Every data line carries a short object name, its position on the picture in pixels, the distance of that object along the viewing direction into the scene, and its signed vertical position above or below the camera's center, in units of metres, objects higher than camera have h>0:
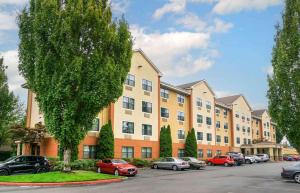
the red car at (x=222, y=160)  32.80 -4.07
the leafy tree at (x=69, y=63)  16.65 +4.63
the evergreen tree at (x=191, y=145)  34.27 -2.08
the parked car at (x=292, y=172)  16.43 -2.87
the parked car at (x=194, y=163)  27.68 -3.71
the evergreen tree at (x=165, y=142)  30.73 -1.48
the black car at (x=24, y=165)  18.16 -2.68
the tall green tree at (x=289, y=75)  15.10 +3.47
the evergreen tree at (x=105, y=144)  24.71 -1.38
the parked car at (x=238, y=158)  34.22 -3.93
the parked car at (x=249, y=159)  38.66 -4.60
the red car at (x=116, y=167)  19.98 -3.10
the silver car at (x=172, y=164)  25.72 -3.57
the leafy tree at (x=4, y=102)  27.00 +3.22
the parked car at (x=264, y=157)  42.45 -4.68
